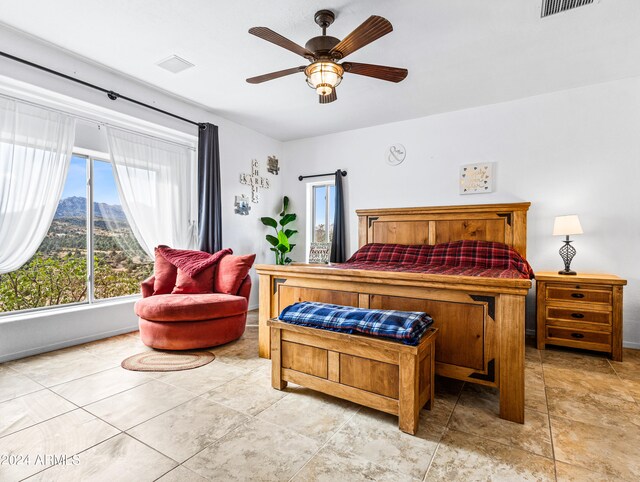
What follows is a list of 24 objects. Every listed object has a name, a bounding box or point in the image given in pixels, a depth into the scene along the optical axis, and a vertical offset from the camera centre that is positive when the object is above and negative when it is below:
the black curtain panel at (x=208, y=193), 4.10 +0.56
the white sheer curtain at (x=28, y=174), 2.72 +0.56
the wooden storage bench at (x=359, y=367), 1.76 -0.79
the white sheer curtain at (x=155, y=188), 3.58 +0.59
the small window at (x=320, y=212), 5.36 +0.43
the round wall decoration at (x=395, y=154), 4.59 +1.20
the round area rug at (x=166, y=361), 2.66 -1.07
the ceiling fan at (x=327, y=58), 2.12 +1.28
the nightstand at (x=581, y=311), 2.96 -0.70
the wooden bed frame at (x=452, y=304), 1.88 -0.47
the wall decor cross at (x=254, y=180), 4.92 +0.89
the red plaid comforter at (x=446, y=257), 3.21 -0.22
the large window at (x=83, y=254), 3.10 -0.19
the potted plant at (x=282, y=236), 5.09 +0.02
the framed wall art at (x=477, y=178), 4.00 +0.75
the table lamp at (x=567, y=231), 3.26 +0.07
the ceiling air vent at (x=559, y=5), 2.25 +1.65
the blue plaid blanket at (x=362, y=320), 1.81 -0.51
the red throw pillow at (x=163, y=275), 3.46 -0.41
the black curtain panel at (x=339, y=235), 4.85 +0.04
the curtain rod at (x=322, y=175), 5.01 +1.01
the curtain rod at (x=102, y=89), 2.65 +1.45
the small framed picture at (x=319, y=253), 4.98 -0.24
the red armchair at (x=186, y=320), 2.96 -0.78
